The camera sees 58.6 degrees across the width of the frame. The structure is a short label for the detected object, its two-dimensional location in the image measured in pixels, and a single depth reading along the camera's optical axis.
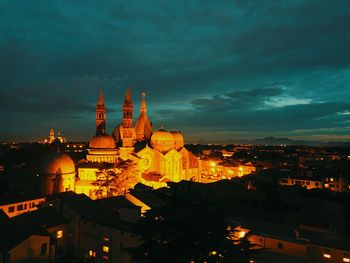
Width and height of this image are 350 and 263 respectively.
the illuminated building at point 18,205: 37.72
